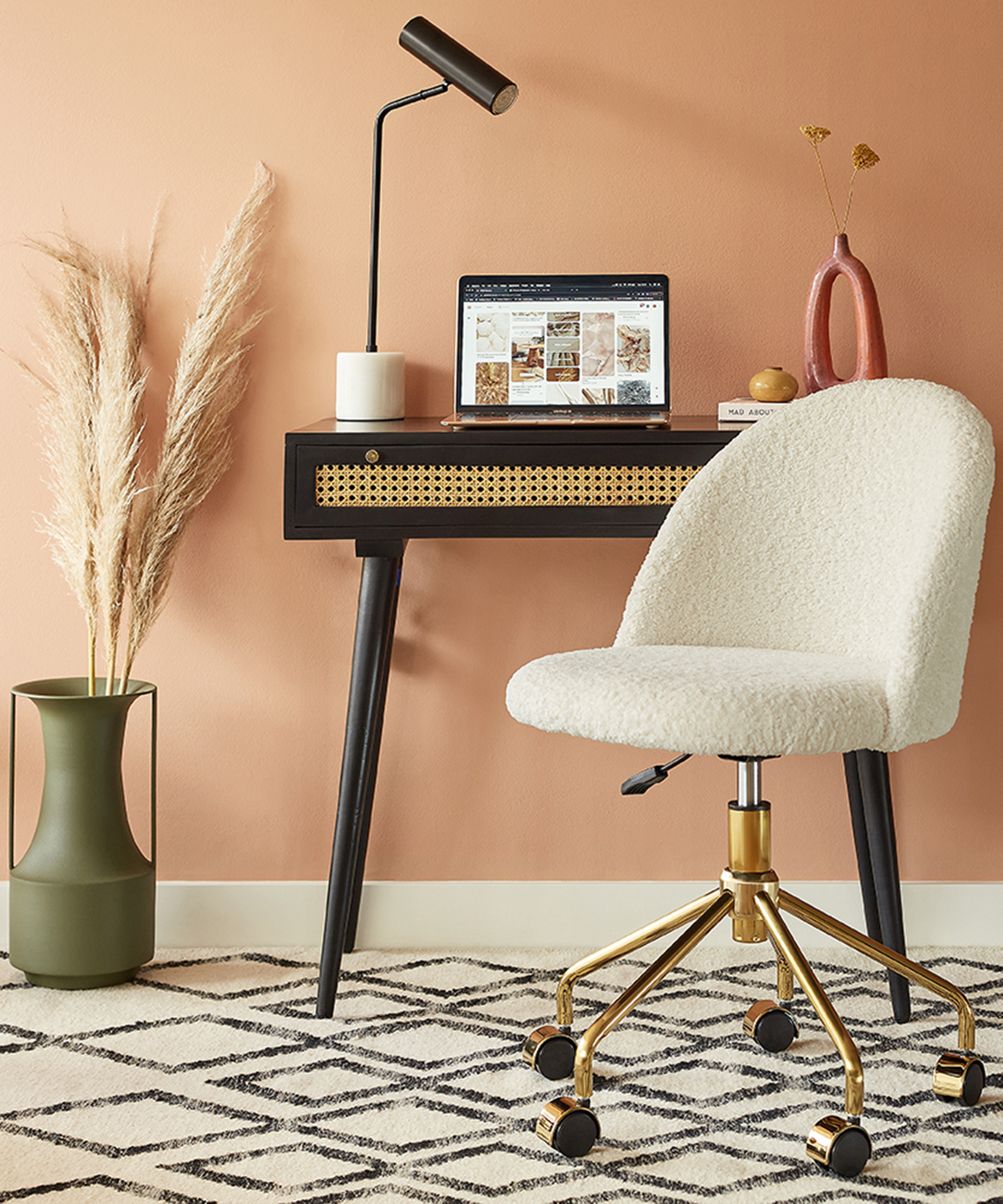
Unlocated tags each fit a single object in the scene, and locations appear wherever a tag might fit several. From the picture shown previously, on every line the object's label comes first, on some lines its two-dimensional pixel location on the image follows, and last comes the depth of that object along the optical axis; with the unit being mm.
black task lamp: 2008
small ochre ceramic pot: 2045
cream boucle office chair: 1509
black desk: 1892
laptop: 2109
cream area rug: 1517
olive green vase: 2055
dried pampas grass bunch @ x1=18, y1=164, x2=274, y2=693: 2123
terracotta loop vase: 2059
